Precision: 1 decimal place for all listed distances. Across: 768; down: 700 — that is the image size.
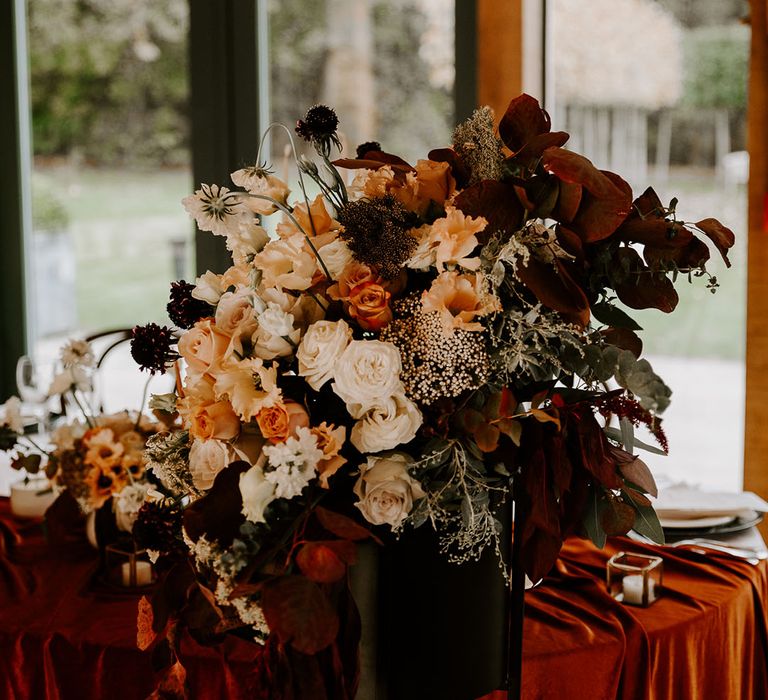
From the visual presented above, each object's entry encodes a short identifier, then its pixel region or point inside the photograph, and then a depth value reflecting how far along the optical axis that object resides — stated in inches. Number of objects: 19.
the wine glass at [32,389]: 106.7
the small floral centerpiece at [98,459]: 64.6
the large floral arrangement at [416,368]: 40.6
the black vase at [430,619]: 44.3
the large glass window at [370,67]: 129.6
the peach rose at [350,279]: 42.3
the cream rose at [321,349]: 40.8
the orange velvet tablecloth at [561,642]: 54.0
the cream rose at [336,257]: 42.8
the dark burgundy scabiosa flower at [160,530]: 47.2
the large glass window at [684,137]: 112.7
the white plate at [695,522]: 70.4
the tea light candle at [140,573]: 62.2
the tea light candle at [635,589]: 59.6
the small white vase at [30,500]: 75.3
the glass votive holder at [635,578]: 59.6
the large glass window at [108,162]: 145.9
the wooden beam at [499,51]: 117.7
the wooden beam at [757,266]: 104.0
